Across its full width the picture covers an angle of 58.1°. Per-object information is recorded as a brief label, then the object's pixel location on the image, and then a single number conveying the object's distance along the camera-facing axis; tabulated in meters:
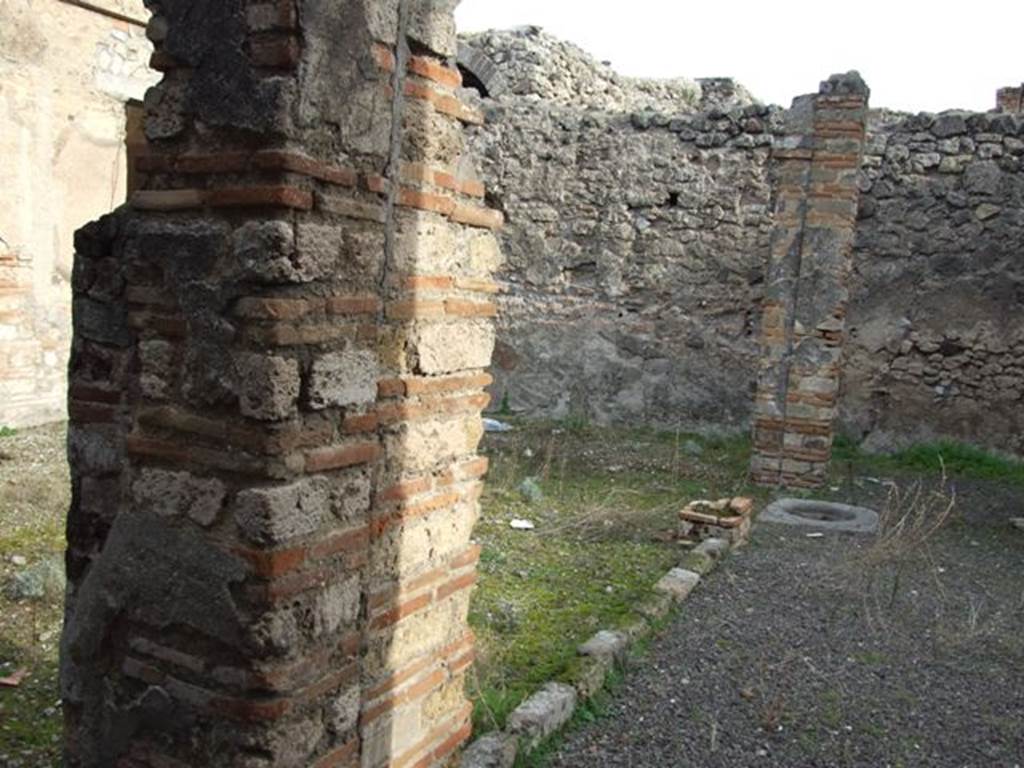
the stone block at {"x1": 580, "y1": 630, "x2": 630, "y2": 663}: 4.03
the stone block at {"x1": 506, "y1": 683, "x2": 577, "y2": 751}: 3.33
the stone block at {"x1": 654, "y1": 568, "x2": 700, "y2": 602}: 4.97
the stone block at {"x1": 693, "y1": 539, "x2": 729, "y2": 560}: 5.71
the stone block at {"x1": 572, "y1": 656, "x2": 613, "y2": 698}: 3.73
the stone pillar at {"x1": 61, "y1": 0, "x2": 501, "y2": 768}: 2.06
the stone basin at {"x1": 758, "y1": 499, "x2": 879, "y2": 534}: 6.55
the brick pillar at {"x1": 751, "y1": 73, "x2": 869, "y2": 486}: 7.53
